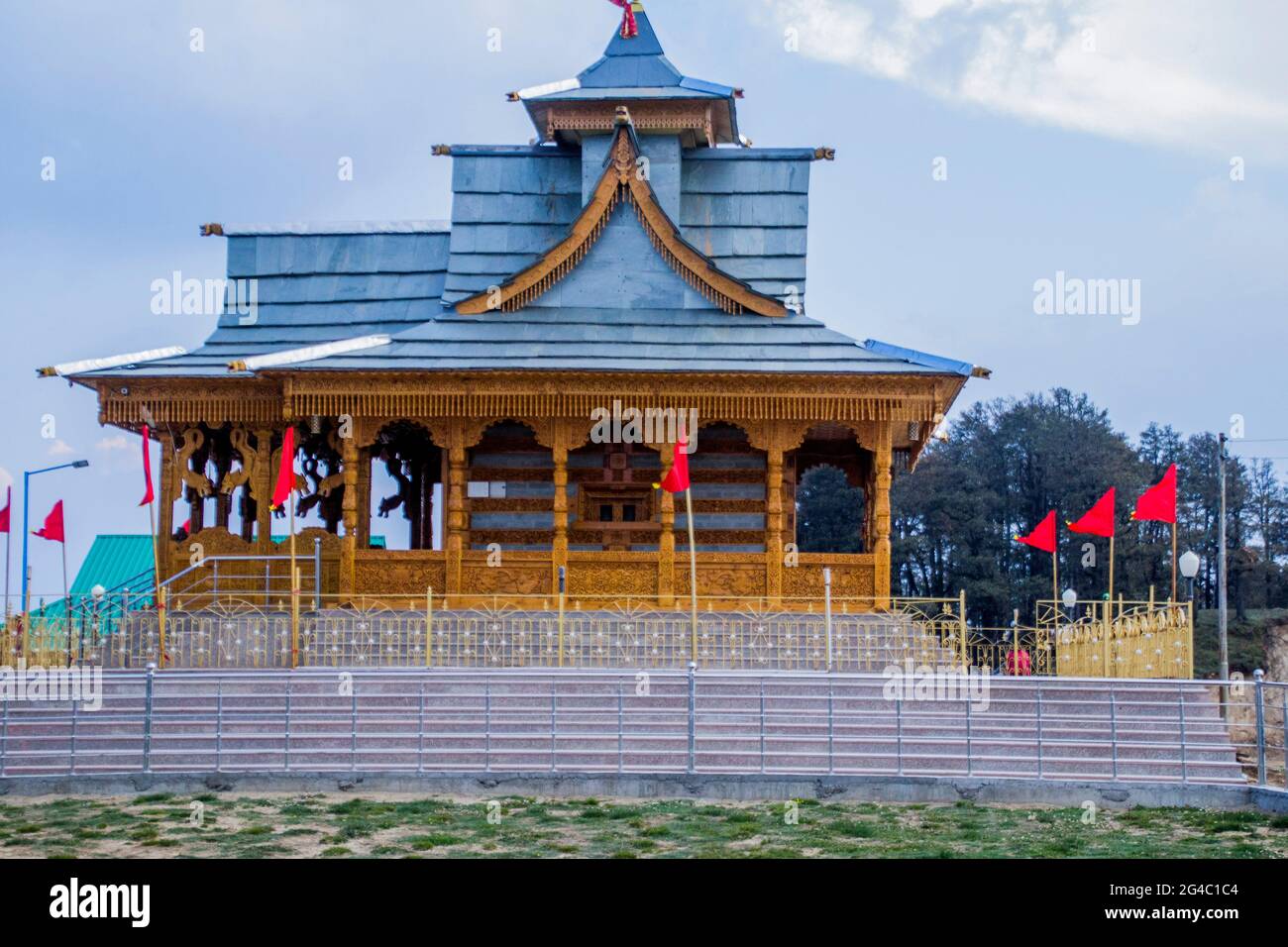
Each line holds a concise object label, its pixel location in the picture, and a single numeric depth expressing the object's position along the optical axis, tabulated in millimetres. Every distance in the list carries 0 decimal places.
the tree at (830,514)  69500
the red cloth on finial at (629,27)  34688
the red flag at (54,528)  27094
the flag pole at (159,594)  24172
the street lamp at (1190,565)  25859
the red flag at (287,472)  26688
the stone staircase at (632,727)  20109
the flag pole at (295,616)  24219
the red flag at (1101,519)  28422
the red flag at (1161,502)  28094
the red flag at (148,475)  26938
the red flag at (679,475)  26047
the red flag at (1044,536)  30281
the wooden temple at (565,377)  28641
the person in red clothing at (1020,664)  26938
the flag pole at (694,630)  23588
